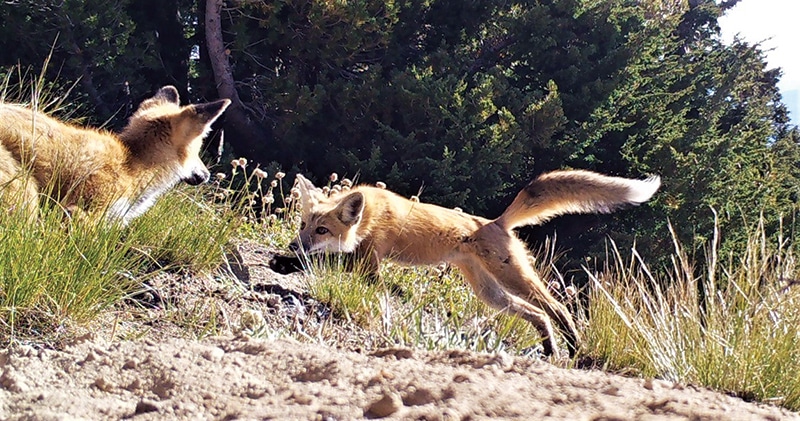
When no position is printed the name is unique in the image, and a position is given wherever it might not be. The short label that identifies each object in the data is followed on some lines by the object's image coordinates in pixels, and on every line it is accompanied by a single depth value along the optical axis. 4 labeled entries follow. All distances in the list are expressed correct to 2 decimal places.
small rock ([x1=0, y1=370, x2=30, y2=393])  5.75
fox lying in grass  10.60
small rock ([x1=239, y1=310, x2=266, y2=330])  9.62
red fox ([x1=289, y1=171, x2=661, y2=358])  13.98
